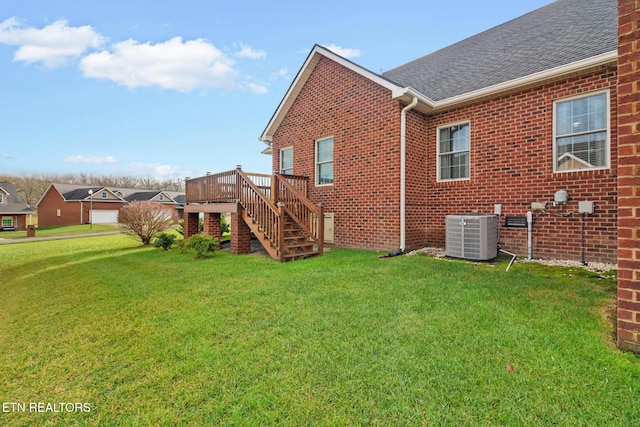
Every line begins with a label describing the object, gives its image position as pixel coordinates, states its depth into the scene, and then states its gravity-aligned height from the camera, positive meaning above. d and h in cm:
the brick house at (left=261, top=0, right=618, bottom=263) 568 +185
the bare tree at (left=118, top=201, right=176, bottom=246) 1181 -25
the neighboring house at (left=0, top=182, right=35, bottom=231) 3218 +50
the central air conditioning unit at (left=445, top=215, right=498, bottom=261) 600 -54
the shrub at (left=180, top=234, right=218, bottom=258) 787 -83
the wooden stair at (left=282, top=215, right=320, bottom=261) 721 -80
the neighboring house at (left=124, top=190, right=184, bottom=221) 4275 +252
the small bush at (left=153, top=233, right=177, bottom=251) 1029 -97
